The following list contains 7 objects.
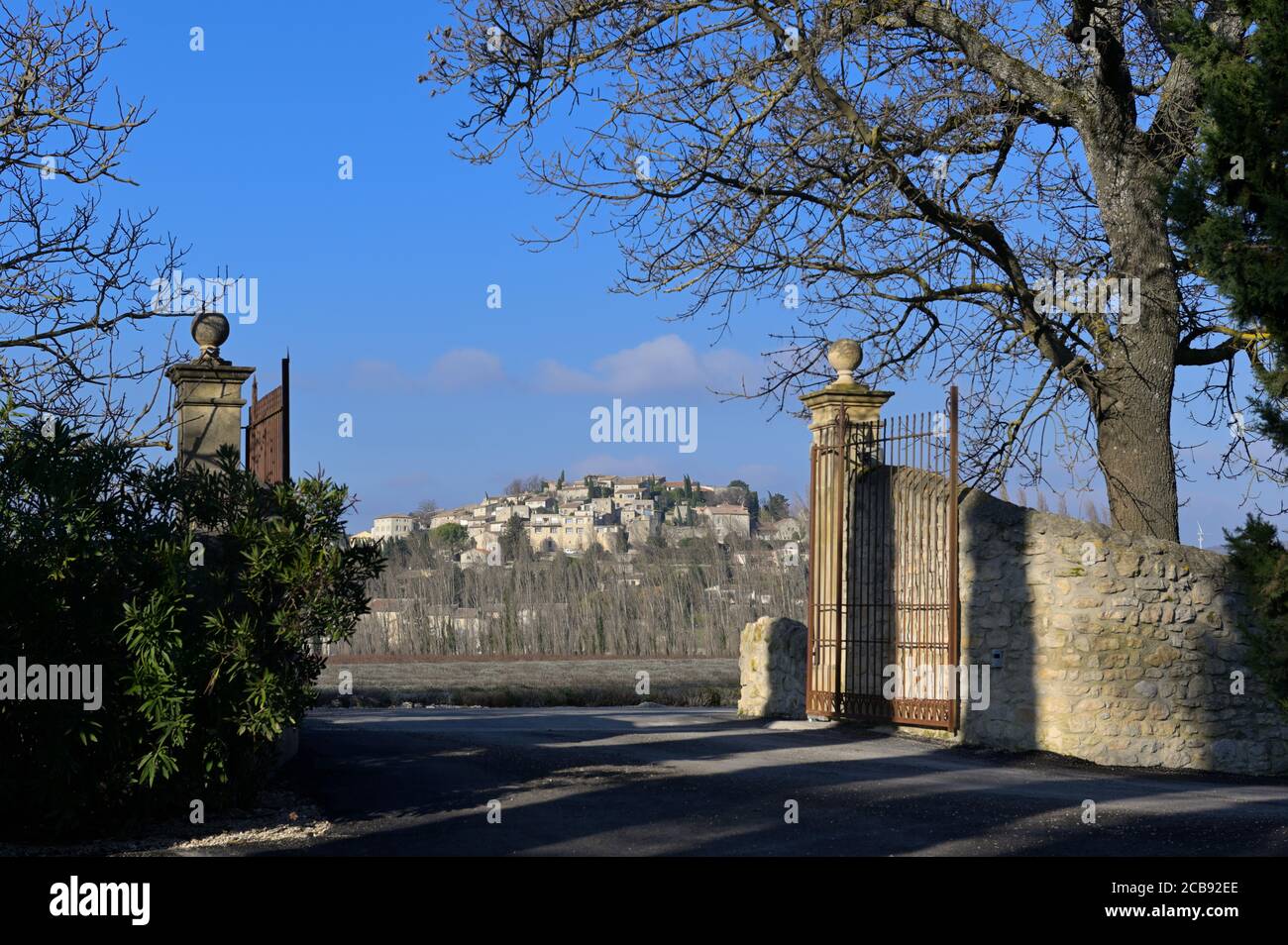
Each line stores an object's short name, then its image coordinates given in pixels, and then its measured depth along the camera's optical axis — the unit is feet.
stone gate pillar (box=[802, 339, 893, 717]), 47.16
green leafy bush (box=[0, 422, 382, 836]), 25.40
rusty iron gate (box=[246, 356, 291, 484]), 33.04
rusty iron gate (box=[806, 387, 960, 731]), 43.19
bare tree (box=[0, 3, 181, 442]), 38.22
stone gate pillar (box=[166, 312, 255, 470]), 36.63
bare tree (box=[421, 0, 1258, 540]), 46.44
